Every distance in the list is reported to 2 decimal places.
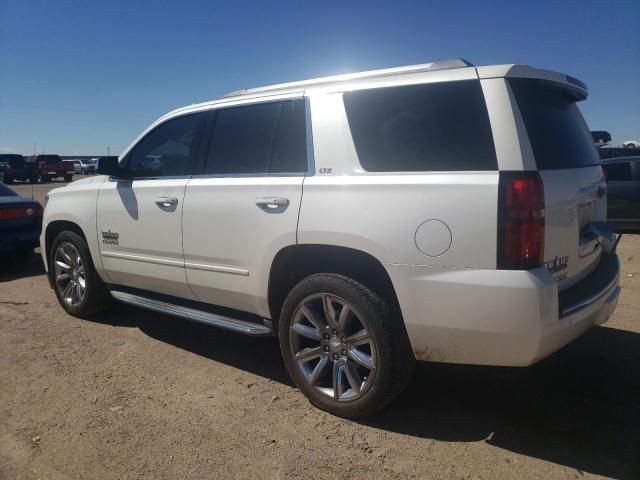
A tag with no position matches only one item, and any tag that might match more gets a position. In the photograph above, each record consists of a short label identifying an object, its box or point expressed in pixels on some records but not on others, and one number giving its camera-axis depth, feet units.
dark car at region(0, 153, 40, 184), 103.24
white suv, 8.45
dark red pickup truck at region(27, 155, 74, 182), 113.60
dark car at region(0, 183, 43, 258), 24.16
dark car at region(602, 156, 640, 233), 29.07
